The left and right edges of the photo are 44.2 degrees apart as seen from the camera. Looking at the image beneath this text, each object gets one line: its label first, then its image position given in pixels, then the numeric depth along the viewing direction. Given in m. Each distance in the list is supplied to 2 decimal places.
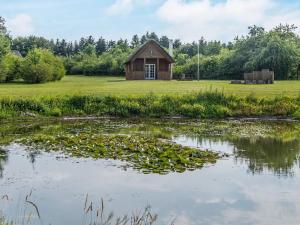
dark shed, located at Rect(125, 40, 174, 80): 33.82
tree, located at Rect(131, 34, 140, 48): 89.50
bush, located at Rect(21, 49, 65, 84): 30.41
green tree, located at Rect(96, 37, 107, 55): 77.34
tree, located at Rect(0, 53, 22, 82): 30.10
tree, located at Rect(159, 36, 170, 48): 87.82
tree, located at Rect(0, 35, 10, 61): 27.37
